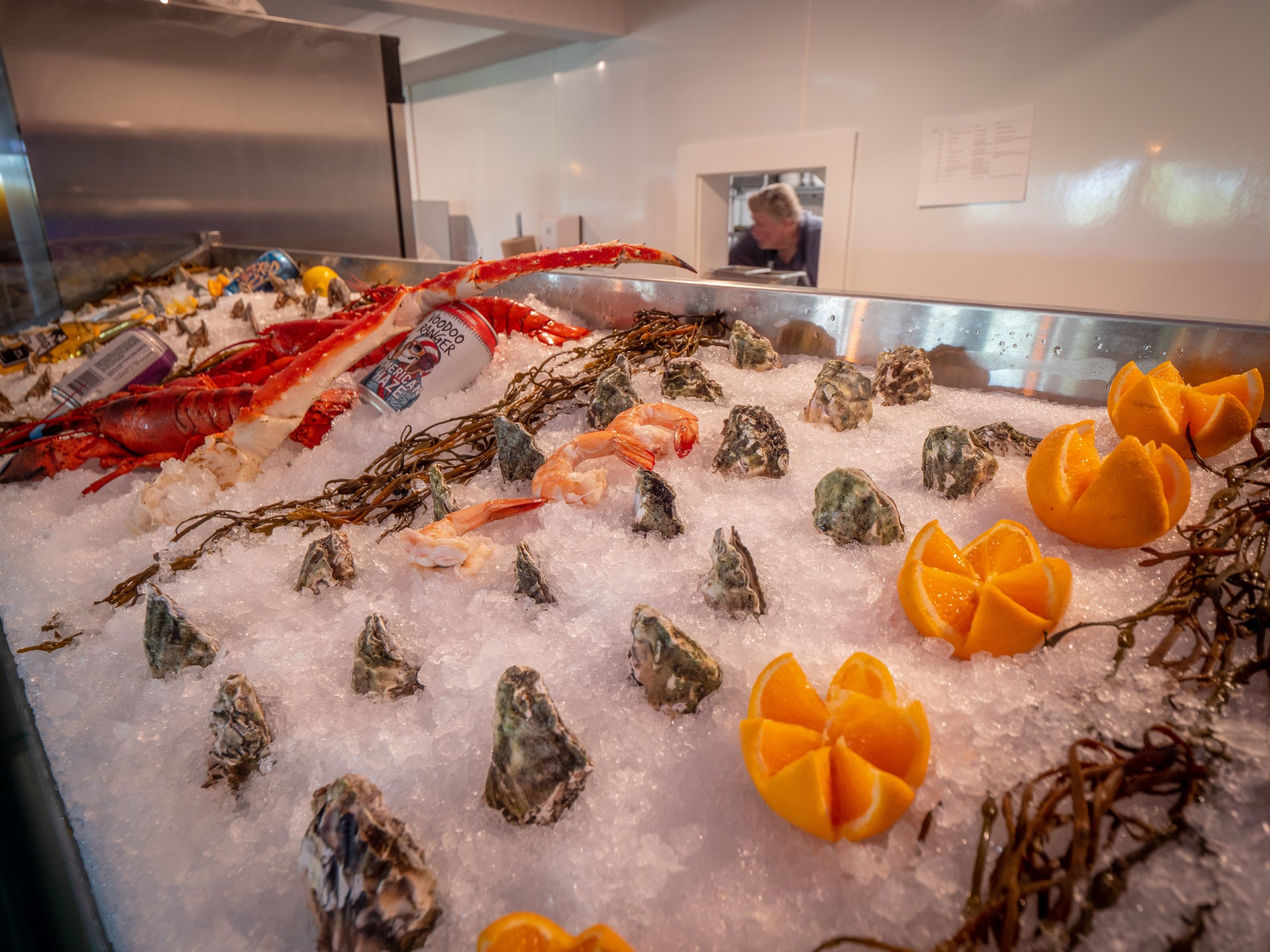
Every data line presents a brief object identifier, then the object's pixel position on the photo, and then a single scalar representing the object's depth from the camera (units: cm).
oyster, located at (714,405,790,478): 90
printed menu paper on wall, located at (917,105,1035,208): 273
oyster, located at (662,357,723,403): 114
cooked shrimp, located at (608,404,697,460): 95
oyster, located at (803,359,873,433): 102
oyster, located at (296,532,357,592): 79
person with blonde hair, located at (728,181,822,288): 382
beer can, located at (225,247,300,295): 233
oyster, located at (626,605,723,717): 57
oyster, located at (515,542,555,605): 72
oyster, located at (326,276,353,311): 207
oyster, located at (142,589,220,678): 69
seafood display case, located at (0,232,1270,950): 50
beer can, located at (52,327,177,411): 153
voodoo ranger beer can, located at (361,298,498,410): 123
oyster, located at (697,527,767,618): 66
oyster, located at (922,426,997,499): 82
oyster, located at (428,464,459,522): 89
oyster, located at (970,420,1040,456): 93
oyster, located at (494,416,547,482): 97
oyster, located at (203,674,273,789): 57
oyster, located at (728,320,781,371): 124
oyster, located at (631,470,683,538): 80
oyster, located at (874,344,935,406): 109
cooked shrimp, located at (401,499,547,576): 77
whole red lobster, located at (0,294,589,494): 131
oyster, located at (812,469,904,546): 75
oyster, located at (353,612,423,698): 62
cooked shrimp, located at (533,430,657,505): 87
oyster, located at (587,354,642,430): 108
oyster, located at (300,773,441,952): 43
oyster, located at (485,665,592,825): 50
